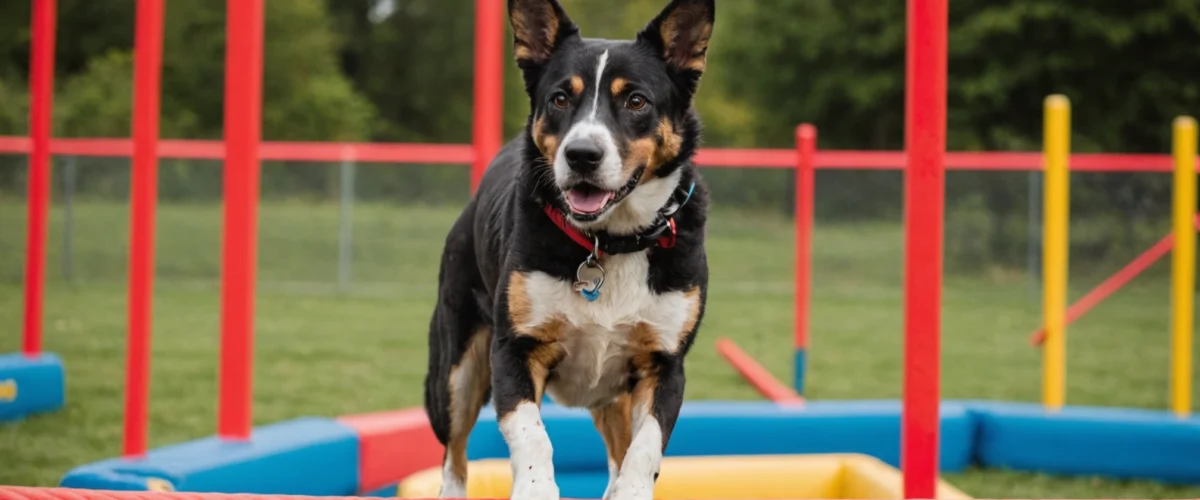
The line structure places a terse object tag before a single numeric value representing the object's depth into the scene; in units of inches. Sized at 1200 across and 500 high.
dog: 121.0
